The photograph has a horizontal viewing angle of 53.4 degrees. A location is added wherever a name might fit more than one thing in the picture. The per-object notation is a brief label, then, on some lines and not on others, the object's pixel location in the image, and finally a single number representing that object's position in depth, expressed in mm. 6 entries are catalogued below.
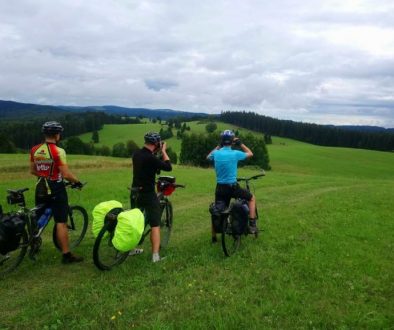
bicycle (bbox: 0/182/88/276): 7684
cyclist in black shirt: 8055
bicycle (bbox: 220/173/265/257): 8438
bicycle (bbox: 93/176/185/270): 7523
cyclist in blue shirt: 8883
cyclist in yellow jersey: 7984
